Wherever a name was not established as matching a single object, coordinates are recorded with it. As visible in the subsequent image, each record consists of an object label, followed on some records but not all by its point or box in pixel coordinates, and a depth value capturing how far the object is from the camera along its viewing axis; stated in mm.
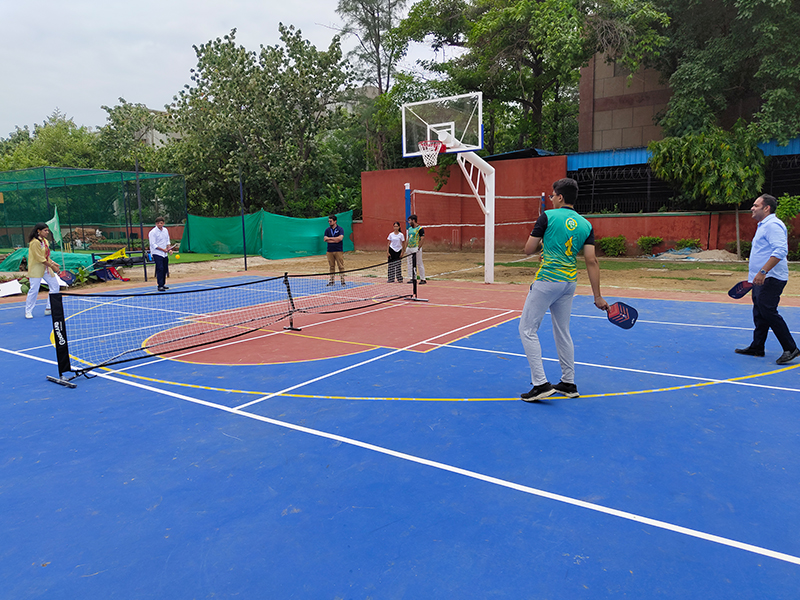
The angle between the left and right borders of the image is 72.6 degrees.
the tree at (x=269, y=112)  28516
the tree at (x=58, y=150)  40156
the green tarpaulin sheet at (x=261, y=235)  25328
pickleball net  7906
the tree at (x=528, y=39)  20453
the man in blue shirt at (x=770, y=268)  6582
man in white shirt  14000
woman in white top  15672
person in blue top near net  14672
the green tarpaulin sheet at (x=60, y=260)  17141
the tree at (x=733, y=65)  19203
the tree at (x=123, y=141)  36938
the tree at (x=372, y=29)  32688
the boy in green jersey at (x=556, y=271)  5285
